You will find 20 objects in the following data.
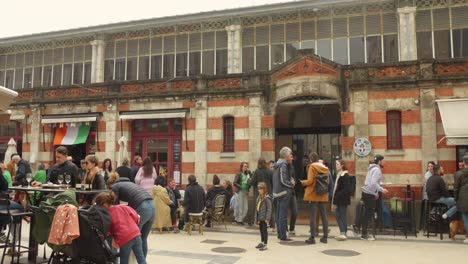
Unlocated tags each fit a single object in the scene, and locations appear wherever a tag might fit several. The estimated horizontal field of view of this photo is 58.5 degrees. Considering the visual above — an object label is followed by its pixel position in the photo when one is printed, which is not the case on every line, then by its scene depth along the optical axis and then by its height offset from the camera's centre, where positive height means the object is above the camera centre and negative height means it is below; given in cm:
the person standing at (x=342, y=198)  1002 -84
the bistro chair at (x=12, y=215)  654 -82
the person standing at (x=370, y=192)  1020 -71
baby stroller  551 -105
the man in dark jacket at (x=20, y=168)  1120 -15
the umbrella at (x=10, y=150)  1683 +52
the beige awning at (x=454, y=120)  1255 +134
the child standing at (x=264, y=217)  859 -110
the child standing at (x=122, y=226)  576 -87
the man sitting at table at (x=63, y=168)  775 -10
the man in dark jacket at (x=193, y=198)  1087 -93
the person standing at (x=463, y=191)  973 -66
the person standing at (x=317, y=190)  962 -62
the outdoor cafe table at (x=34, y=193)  654 -50
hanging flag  1789 +125
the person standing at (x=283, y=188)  968 -59
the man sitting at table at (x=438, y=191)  1069 -72
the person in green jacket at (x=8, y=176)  994 -32
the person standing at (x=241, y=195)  1269 -98
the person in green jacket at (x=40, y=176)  1205 -38
